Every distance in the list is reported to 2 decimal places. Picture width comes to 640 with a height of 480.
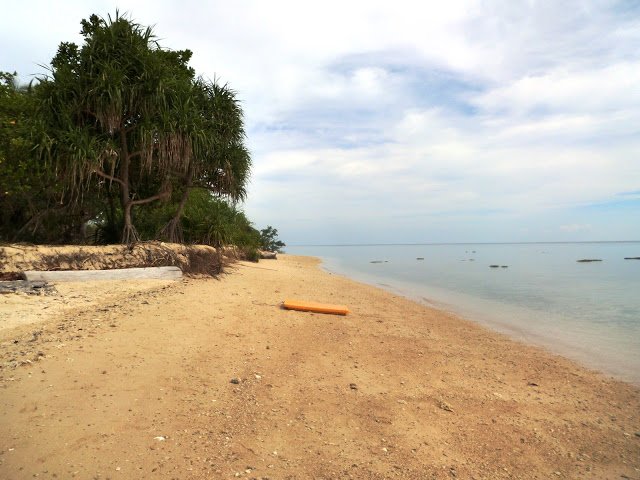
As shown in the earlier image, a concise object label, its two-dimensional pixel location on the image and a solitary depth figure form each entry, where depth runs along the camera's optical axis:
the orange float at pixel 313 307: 7.45
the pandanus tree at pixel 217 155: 10.62
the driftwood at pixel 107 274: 6.91
